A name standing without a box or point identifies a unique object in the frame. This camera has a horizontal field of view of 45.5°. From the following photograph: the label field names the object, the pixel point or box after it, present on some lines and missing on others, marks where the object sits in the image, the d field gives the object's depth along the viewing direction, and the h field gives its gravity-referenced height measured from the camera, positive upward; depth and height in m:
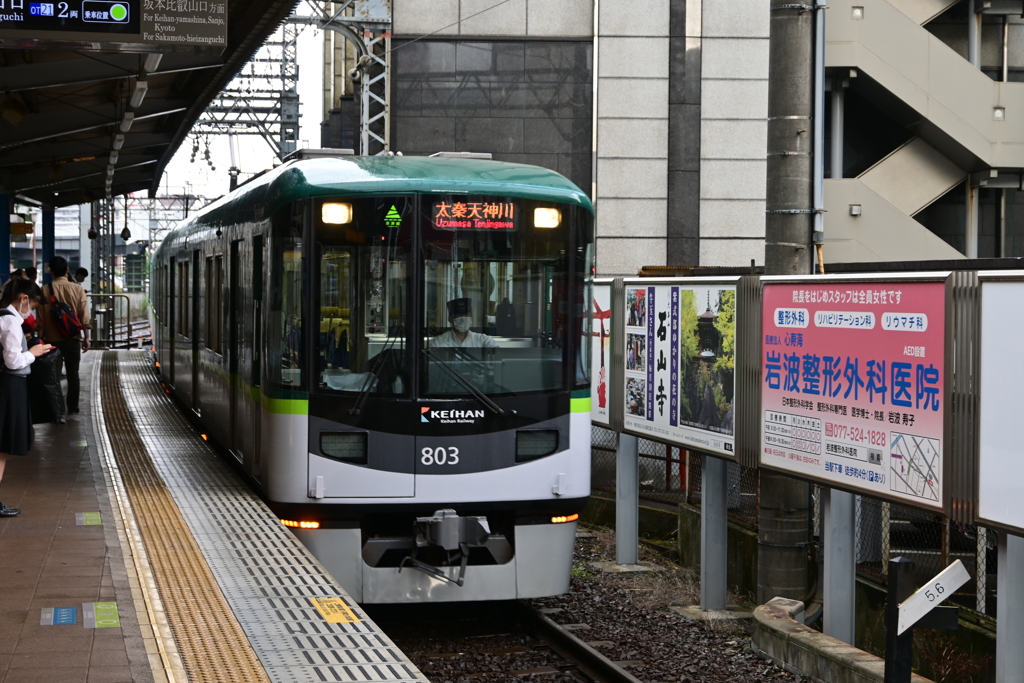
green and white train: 7.37 -0.39
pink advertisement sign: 6.03 -0.40
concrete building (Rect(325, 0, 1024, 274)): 18.83 +3.10
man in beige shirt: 11.83 -0.10
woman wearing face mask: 7.13 -0.47
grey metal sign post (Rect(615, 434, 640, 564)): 9.91 -1.59
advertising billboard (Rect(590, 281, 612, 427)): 9.99 -0.35
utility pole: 7.73 +0.69
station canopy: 9.02 +2.25
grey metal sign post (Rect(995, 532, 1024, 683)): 5.56 -1.38
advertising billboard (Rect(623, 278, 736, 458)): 8.10 -0.37
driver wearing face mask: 7.48 -0.08
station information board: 8.77 +2.10
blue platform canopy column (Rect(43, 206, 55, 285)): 26.72 +1.65
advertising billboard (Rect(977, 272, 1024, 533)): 5.39 -0.42
